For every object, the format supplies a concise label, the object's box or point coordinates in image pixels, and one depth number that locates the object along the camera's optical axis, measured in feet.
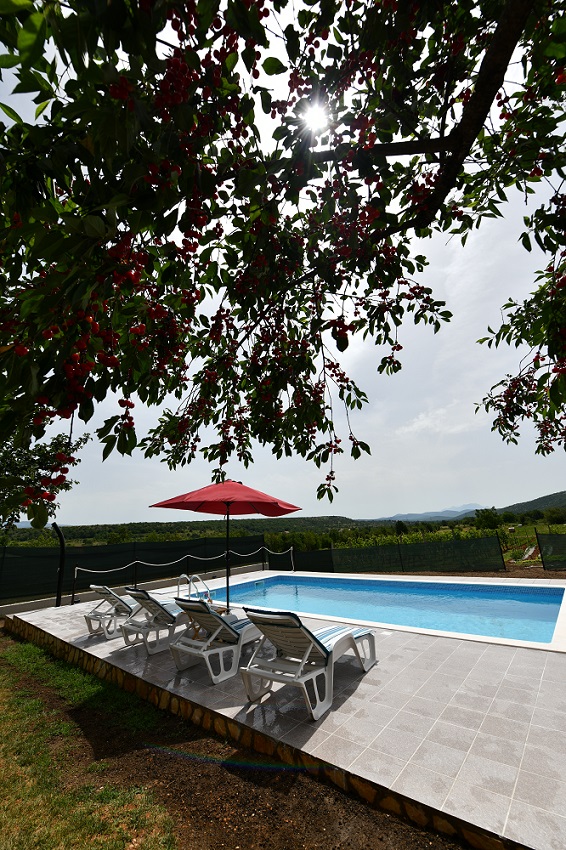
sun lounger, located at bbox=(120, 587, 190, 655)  20.95
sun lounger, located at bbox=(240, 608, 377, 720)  13.85
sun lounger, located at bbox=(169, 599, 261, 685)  17.51
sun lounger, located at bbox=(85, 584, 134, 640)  23.85
